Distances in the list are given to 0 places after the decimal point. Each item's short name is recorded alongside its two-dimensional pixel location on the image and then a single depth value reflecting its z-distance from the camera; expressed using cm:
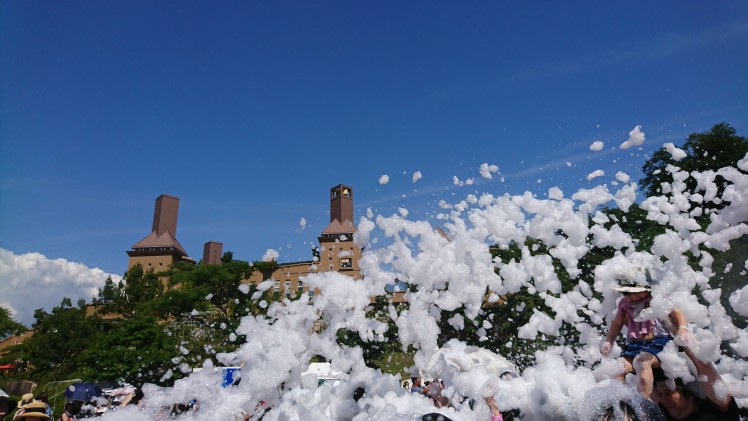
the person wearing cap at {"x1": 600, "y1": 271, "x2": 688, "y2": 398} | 366
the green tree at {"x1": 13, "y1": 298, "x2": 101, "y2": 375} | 4431
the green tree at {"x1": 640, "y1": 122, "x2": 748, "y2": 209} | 2050
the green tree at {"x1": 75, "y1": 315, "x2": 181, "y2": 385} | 2936
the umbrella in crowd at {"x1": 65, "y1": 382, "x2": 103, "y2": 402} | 1066
